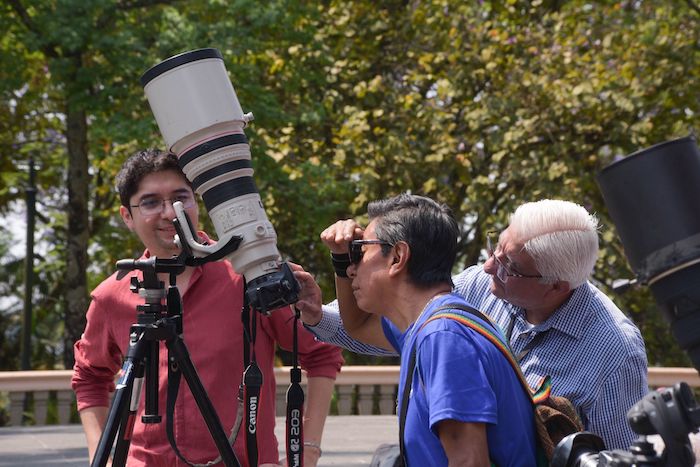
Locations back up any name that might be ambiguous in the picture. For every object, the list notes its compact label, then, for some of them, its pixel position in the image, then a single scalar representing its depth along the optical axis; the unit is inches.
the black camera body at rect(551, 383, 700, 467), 153.5
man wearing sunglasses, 202.2
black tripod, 256.7
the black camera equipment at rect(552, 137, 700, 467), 146.4
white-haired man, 249.6
